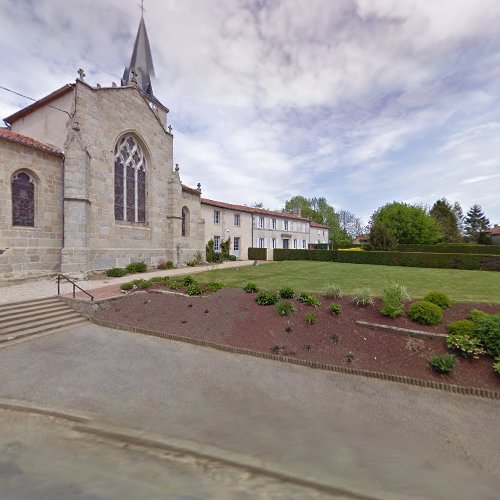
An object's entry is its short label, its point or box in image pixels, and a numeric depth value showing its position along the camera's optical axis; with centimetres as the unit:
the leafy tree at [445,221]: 4413
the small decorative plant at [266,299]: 877
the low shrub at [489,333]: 559
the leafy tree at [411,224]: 3844
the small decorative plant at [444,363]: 527
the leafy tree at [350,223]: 8994
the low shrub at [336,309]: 770
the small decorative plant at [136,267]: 1642
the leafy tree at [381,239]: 2723
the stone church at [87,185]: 1234
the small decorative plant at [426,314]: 695
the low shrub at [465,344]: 563
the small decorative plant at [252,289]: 999
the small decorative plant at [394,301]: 735
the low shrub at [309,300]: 837
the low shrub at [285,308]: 795
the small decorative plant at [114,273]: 1513
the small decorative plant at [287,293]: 904
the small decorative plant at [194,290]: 1016
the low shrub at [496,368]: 504
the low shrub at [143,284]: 1114
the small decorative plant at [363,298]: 813
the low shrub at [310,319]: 738
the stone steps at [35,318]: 714
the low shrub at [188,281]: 1127
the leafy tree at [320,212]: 6656
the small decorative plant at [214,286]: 1061
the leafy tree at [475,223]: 5051
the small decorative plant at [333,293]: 892
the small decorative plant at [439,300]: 782
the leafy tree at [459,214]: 5504
